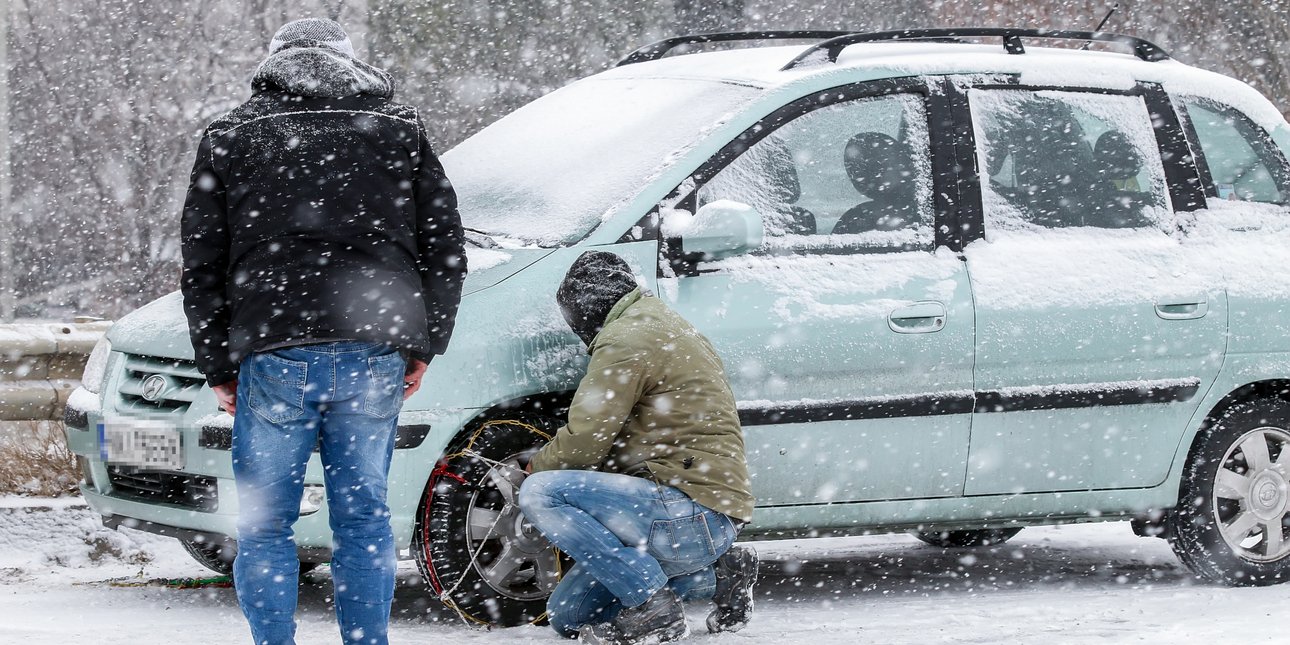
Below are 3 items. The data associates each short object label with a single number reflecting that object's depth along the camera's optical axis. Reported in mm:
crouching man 8898
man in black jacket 7441
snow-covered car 9352
